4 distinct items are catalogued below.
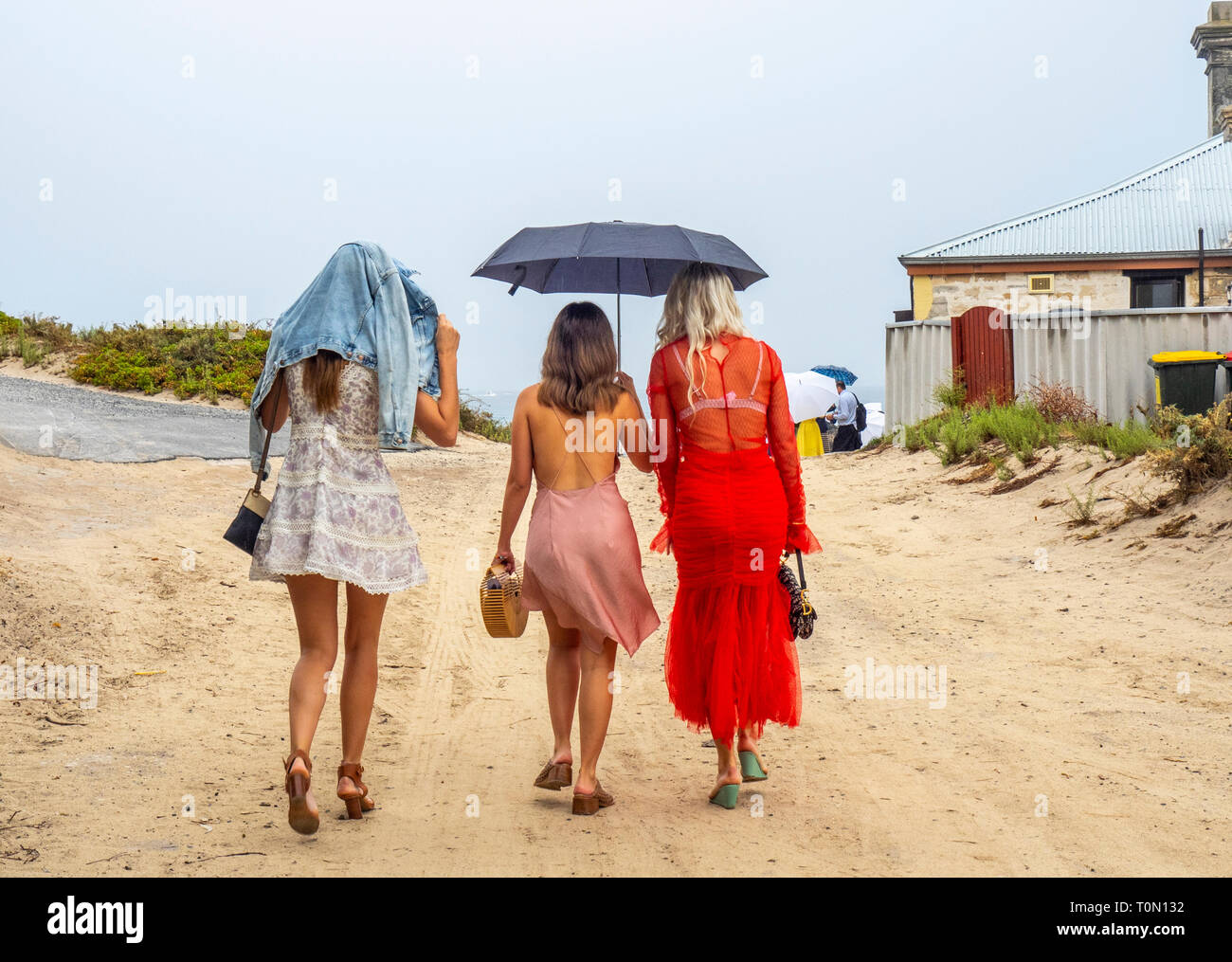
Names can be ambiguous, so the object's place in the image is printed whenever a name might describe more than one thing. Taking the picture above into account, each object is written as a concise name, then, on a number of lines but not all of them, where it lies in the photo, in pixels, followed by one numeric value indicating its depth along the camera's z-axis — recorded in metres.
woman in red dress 4.46
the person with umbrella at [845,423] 20.81
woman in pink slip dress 4.38
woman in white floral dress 4.03
